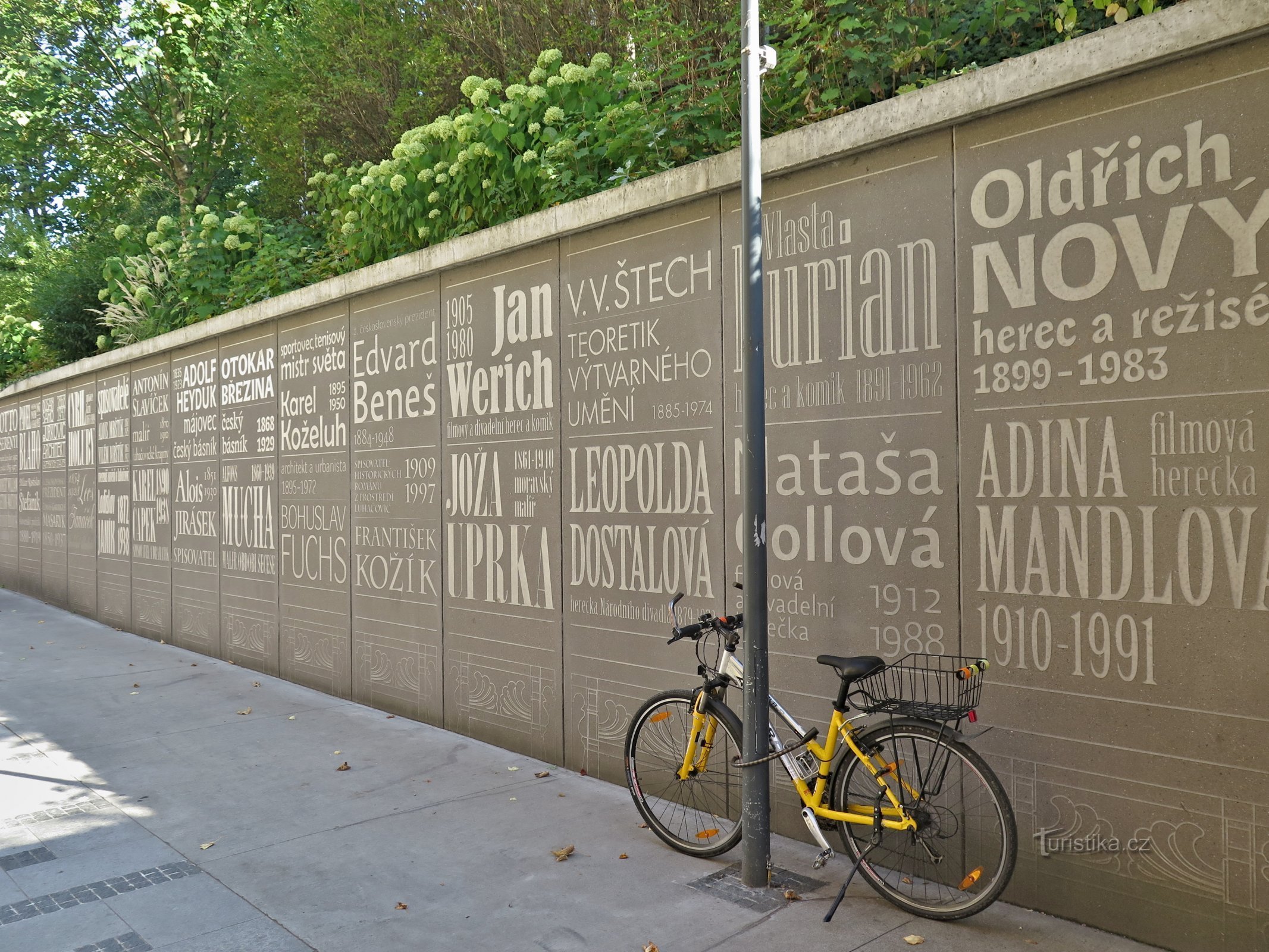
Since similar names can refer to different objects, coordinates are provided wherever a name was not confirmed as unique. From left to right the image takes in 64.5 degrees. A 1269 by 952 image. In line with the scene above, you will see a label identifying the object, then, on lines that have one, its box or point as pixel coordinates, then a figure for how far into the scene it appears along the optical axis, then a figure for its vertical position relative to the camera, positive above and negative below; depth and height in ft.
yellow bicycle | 12.21 -3.86
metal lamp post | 13.05 +1.16
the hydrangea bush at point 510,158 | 20.75 +7.74
